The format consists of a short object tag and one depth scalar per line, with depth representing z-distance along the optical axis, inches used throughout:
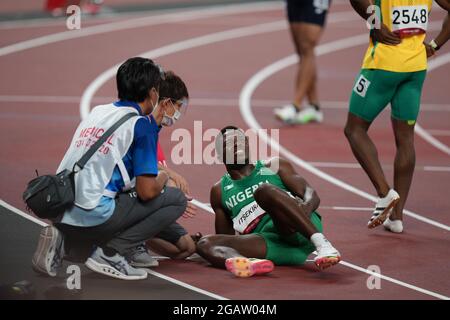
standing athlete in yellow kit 654.5
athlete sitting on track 557.3
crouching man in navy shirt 535.2
